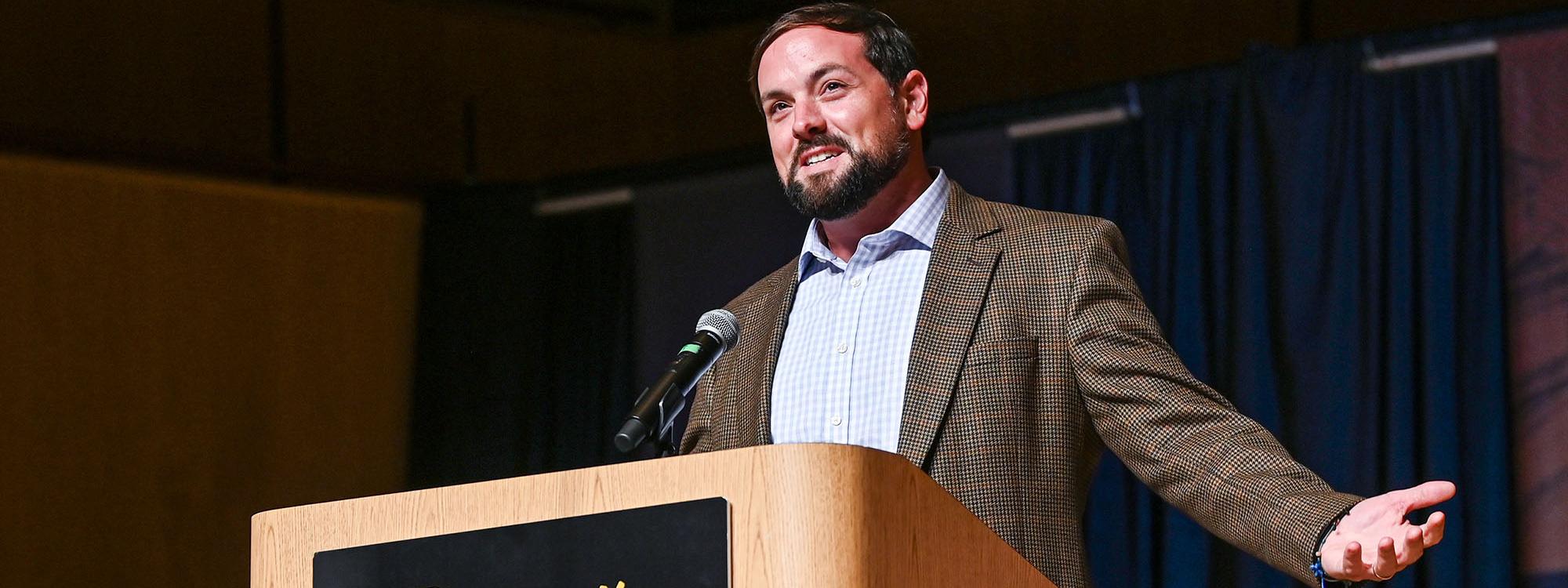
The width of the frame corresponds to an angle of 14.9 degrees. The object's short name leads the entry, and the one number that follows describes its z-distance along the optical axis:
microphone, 6.26
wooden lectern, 5.96
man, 6.36
